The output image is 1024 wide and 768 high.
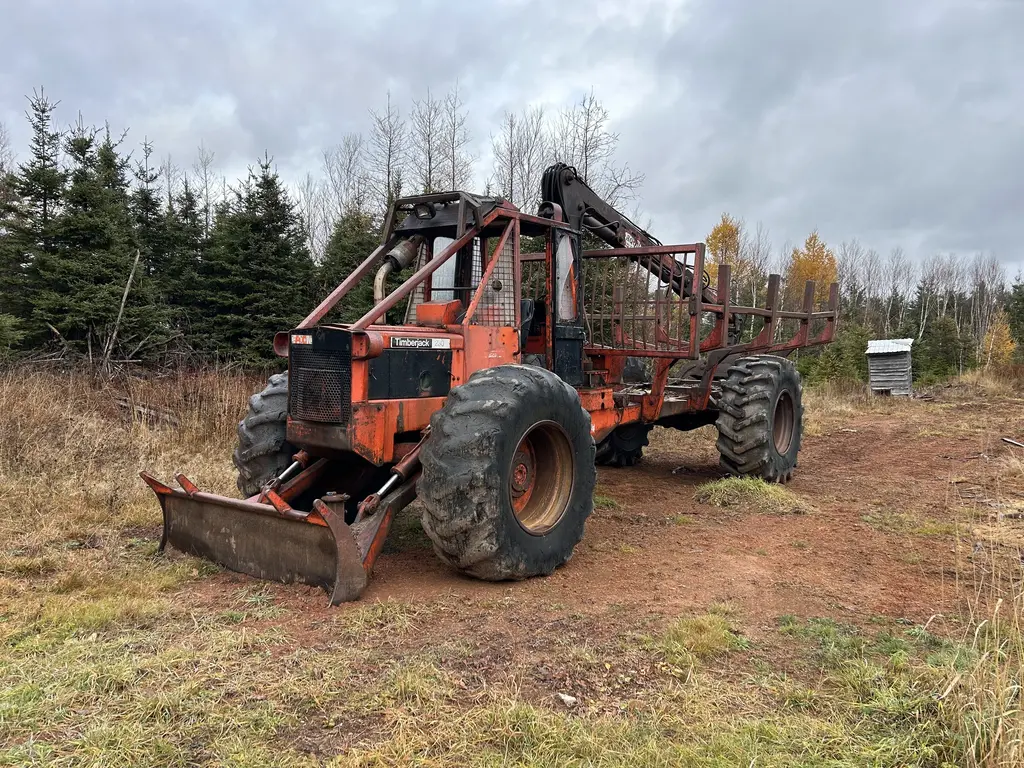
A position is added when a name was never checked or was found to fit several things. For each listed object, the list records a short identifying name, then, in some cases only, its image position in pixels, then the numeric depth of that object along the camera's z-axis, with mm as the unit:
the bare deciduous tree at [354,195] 29734
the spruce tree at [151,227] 19547
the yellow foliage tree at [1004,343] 24641
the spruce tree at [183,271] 17922
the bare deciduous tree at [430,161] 26438
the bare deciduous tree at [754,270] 39844
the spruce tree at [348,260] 17578
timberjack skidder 4355
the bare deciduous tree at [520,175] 24000
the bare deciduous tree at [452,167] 26484
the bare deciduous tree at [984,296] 44722
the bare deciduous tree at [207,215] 21328
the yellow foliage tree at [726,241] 45250
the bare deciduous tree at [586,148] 23547
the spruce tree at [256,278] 17391
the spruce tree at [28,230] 13820
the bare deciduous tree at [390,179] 26781
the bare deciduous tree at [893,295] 44719
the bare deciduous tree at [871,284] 54197
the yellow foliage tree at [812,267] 47531
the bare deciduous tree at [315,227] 31775
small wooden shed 21266
